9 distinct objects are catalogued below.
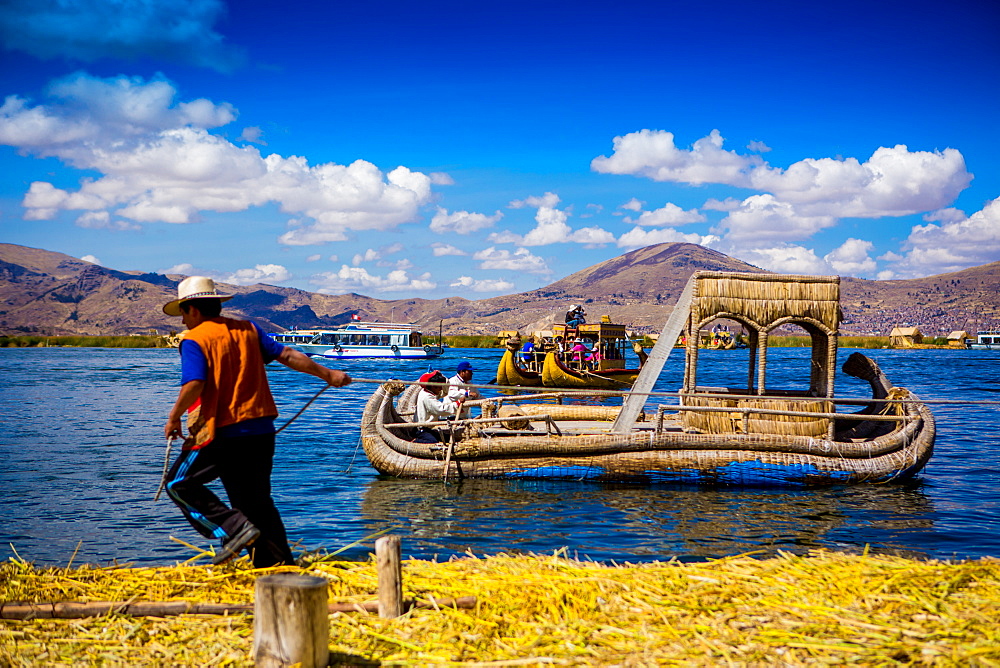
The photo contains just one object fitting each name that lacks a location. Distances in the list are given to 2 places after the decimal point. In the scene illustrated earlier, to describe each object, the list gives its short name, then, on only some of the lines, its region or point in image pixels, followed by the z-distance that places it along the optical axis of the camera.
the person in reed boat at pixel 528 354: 43.53
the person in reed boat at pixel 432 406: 14.33
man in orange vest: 5.25
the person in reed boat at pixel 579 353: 39.97
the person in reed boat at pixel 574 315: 44.43
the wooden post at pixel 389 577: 4.93
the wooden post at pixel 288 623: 4.21
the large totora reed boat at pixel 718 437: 13.16
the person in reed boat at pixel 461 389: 13.88
